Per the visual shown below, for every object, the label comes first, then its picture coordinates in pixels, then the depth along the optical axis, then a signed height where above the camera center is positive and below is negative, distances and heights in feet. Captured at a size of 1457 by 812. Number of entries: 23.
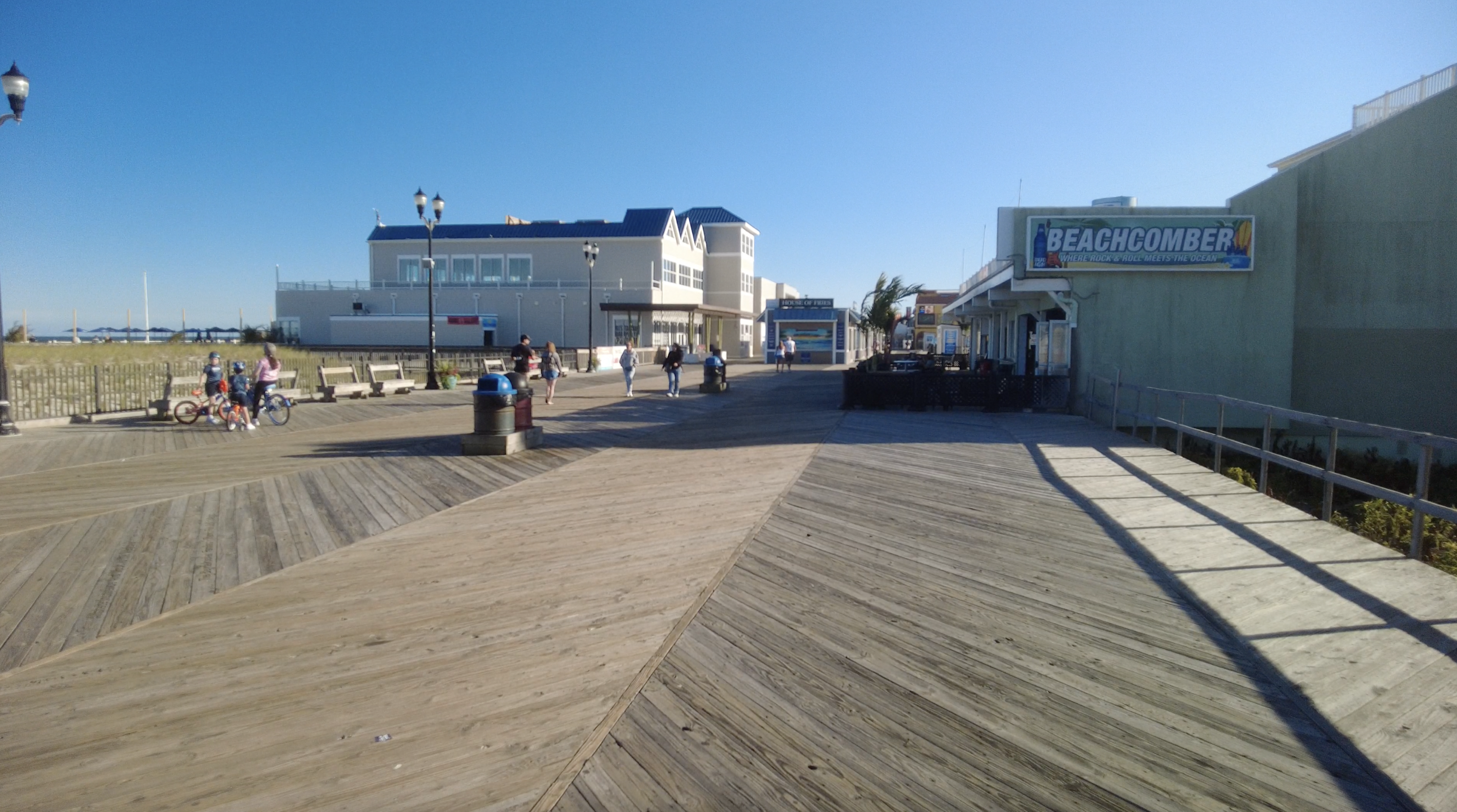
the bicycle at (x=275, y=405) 54.75 -3.09
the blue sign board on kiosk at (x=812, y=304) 158.20 +9.15
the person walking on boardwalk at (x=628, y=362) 73.67 -0.43
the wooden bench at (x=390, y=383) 76.28 -2.37
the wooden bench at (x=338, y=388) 70.38 -2.58
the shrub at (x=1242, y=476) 42.65 -5.47
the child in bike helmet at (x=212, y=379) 53.42 -1.43
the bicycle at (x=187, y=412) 55.26 -3.46
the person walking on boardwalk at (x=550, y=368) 68.23 -0.85
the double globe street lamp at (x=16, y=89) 44.52 +12.83
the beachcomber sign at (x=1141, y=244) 64.03 +8.11
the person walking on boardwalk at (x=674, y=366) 74.28 -0.79
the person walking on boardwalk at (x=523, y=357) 63.87 -0.05
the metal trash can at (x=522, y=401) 42.09 -2.06
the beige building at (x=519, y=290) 186.50 +13.78
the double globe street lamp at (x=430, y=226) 82.99 +12.23
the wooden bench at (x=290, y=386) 63.48 -2.48
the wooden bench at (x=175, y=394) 55.42 -2.56
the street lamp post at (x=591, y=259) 122.51 +13.30
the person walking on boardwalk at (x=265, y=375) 53.72 -1.19
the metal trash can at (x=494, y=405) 40.70 -2.22
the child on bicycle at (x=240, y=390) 51.65 -2.00
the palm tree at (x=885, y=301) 158.81 +9.89
